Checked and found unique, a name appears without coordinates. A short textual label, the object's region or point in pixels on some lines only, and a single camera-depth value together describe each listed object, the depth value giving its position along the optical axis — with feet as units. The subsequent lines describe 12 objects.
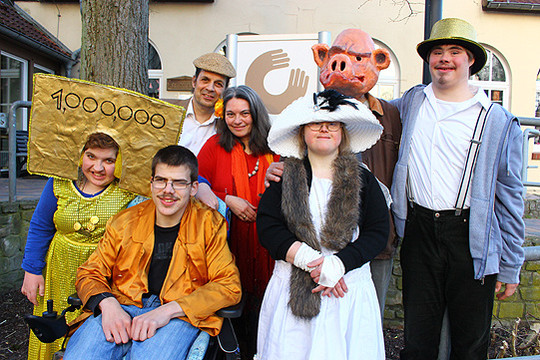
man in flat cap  9.91
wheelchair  6.06
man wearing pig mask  7.62
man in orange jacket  6.05
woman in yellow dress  7.45
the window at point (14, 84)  27.25
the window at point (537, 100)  31.50
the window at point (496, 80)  30.81
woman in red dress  8.46
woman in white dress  6.07
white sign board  14.96
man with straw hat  6.80
